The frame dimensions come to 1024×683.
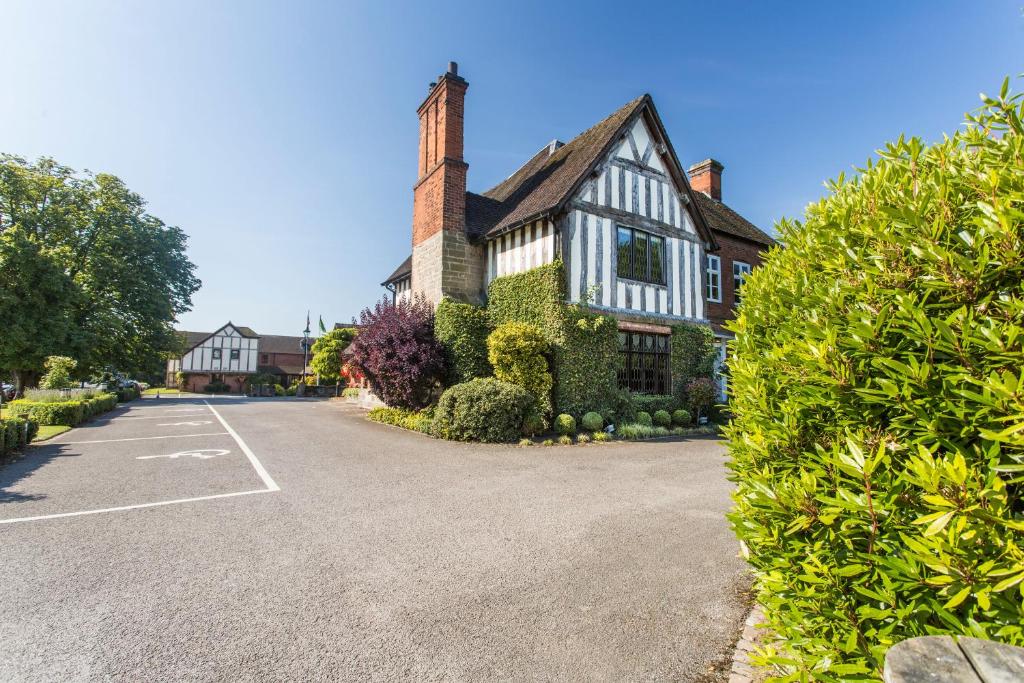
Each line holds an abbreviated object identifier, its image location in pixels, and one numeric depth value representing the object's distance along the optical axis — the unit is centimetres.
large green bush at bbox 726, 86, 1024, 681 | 142
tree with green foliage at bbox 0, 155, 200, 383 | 1927
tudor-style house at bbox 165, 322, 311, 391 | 5303
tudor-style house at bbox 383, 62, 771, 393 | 1308
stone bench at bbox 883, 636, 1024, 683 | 110
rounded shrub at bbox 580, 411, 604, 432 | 1175
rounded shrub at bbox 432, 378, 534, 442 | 1070
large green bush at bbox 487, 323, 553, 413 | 1173
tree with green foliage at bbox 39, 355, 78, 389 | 1620
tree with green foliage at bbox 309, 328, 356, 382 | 3500
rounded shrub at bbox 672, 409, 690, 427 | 1348
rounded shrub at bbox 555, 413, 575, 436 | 1131
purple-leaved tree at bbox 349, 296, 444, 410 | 1352
